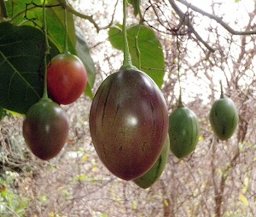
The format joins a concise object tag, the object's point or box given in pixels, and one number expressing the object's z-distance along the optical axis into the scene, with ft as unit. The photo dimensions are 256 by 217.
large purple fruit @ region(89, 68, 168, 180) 1.29
